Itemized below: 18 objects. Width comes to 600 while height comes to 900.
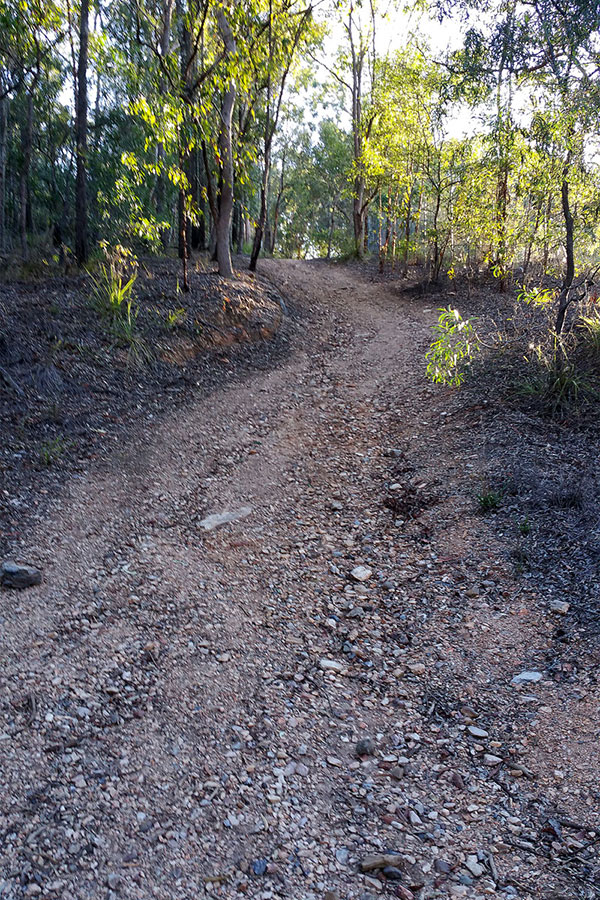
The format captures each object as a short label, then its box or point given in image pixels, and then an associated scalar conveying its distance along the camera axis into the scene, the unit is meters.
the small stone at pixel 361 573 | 4.47
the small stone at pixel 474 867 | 2.36
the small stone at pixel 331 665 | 3.59
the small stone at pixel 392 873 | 2.36
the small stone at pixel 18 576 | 4.20
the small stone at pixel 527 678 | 3.33
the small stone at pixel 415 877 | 2.33
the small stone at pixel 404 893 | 2.28
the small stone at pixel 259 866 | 2.40
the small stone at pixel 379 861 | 2.41
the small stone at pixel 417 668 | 3.53
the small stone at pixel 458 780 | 2.79
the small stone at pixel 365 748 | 3.01
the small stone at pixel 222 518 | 5.12
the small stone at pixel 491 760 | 2.90
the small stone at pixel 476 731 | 3.06
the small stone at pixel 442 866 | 2.38
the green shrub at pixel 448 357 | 5.91
